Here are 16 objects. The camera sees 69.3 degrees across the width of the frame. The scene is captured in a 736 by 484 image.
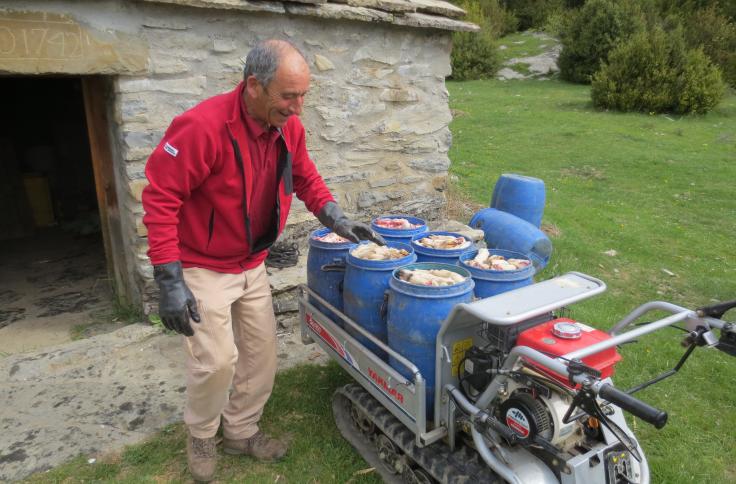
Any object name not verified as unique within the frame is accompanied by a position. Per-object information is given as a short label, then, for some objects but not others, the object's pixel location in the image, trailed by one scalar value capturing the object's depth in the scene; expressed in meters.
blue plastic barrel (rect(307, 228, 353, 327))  3.27
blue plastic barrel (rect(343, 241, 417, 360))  2.89
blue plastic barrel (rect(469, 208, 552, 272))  4.70
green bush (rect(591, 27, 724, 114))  13.84
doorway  5.60
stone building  3.63
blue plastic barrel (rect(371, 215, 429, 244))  3.47
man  2.38
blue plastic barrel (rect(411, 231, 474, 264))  3.11
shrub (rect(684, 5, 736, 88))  18.25
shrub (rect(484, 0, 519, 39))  27.23
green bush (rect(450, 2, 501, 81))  20.19
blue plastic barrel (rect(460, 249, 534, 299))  2.78
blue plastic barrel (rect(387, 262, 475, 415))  2.55
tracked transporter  2.12
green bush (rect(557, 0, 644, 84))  17.92
